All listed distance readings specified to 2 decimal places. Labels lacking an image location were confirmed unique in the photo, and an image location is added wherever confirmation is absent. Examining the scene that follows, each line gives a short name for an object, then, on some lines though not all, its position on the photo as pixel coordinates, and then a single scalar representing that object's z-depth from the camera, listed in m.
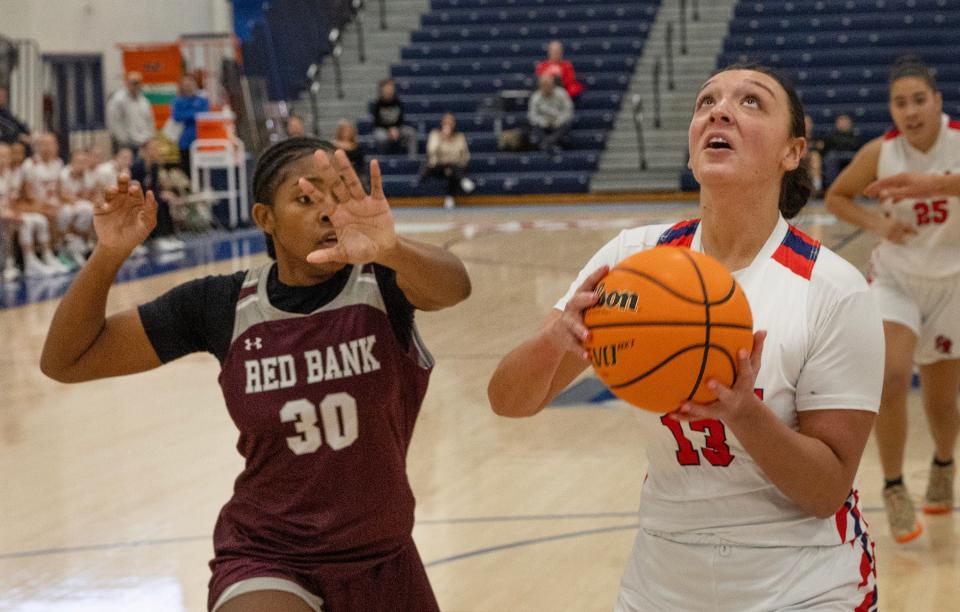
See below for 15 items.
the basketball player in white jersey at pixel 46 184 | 13.84
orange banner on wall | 24.02
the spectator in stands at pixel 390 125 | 21.61
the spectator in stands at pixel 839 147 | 19.45
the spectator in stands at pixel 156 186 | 15.69
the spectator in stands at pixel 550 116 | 21.50
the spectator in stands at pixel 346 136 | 18.53
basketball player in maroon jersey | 2.91
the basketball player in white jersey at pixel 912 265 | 5.00
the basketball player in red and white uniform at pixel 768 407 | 2.31
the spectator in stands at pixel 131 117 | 18.03
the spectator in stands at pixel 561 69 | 21.89
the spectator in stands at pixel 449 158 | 21.11
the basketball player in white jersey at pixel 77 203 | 14.28
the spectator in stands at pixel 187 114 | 18.20
